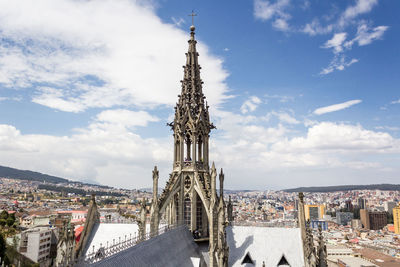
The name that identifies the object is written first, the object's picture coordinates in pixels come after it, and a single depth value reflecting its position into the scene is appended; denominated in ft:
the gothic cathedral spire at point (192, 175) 77.51
